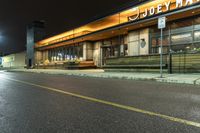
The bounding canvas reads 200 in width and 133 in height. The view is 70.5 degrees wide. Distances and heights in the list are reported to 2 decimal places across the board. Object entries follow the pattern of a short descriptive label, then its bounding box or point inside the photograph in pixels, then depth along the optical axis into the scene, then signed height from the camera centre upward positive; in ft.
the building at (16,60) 131.65 +6.43
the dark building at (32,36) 105.67 +23.34
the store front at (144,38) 32.17 +9.49
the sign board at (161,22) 24.94 +7.73
